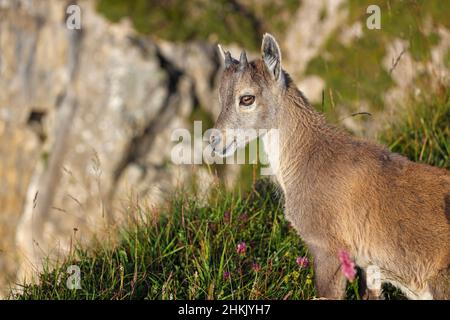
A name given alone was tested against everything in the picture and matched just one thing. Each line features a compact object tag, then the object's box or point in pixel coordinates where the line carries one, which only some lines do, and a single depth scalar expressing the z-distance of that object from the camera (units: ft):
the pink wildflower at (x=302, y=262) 20.55
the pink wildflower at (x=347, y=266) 15.87
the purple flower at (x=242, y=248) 21.22
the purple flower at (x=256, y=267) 20.18
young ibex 18.71
